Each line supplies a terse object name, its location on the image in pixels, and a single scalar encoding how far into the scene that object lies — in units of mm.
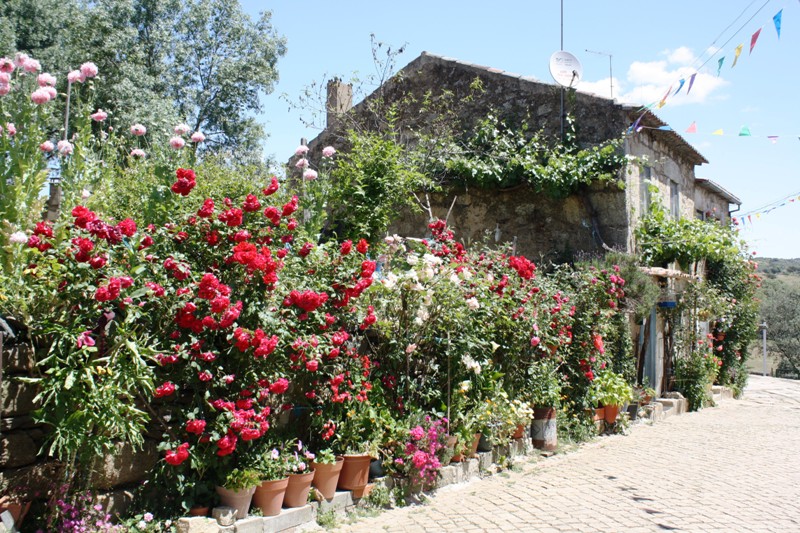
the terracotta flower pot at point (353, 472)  4691
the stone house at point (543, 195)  10430
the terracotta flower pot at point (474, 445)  5918
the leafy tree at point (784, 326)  26531
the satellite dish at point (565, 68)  10609
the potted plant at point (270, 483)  4031
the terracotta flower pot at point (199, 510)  3754
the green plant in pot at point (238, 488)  3844
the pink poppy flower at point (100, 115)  5319
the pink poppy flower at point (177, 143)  4777
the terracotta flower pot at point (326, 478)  4480
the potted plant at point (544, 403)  6895
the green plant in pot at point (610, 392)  8281
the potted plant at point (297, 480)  4246
